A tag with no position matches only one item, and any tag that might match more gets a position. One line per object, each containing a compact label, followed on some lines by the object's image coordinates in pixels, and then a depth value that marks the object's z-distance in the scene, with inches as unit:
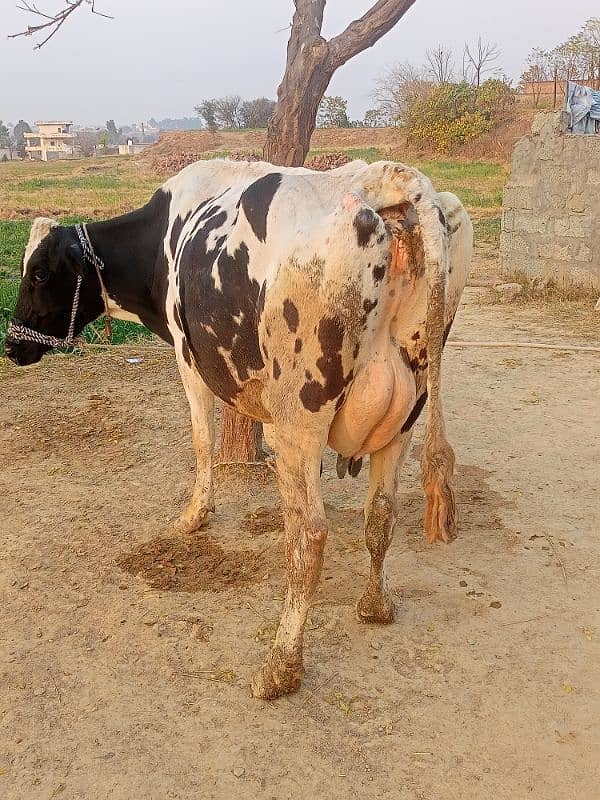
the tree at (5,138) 4387.3
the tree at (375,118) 2322.8
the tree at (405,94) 1561.3
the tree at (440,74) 1846.7
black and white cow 107.9
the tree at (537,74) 1713.8
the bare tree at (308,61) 194.2
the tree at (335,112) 2327.8
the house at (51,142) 3680.1
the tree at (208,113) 2544.3
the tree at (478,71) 1729.8
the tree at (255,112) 2539.4
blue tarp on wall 412.5
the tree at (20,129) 4981.5
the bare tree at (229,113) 2642.7
